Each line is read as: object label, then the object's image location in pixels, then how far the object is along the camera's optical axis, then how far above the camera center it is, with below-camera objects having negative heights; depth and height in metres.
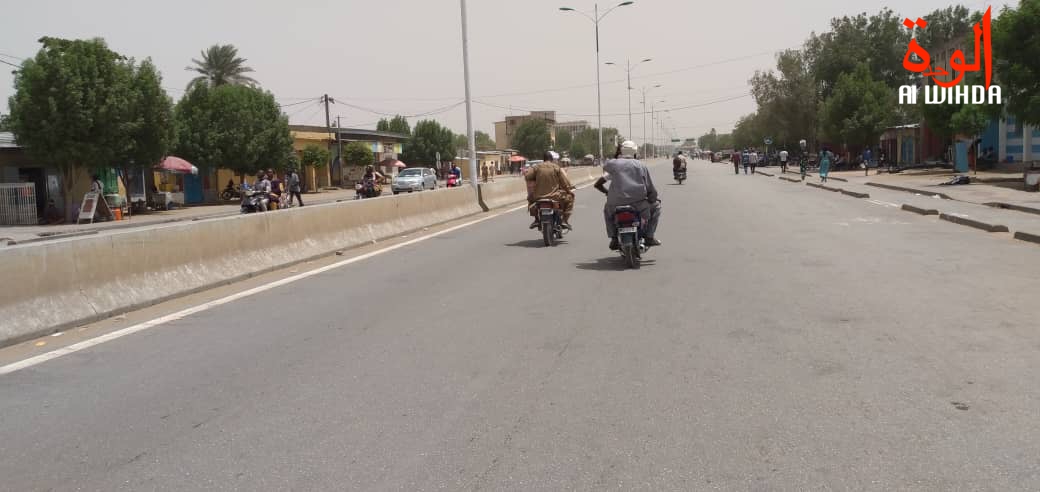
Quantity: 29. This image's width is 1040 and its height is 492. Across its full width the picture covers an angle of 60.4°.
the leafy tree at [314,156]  60.84 +1.44
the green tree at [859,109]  56.78 +3.10
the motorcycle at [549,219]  14.59 -0.84
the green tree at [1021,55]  27.56 +3.06
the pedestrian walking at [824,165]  38.69 -0.27
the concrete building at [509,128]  189.00 +8.95
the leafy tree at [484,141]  178.27 +6.32
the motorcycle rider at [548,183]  14.50 -0.23
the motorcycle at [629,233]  11.02 -0.84
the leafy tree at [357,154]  68.31 +1.62
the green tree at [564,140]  176.20 +5.60
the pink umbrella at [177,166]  44.41 +0.81
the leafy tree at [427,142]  100.06 +3.46
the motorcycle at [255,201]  23.52 -0.58
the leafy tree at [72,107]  33.88 +3.03
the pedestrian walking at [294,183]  32.88 -0.19
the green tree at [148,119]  36.50 +2.66
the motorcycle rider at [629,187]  11.19 -0.26
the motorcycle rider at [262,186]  23.94 -0.18
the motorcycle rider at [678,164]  43.47 -0.01
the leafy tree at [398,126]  109.59 +5.92
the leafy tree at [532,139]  139.62 +4.75
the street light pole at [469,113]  27.08 +1.79
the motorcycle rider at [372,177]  35.59 -0.07
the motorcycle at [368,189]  35.72 -0.55
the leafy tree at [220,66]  65.62 +8.45
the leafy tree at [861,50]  69.94 +8.86
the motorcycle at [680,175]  43.50 -0.54
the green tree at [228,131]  48.44 +2.69
